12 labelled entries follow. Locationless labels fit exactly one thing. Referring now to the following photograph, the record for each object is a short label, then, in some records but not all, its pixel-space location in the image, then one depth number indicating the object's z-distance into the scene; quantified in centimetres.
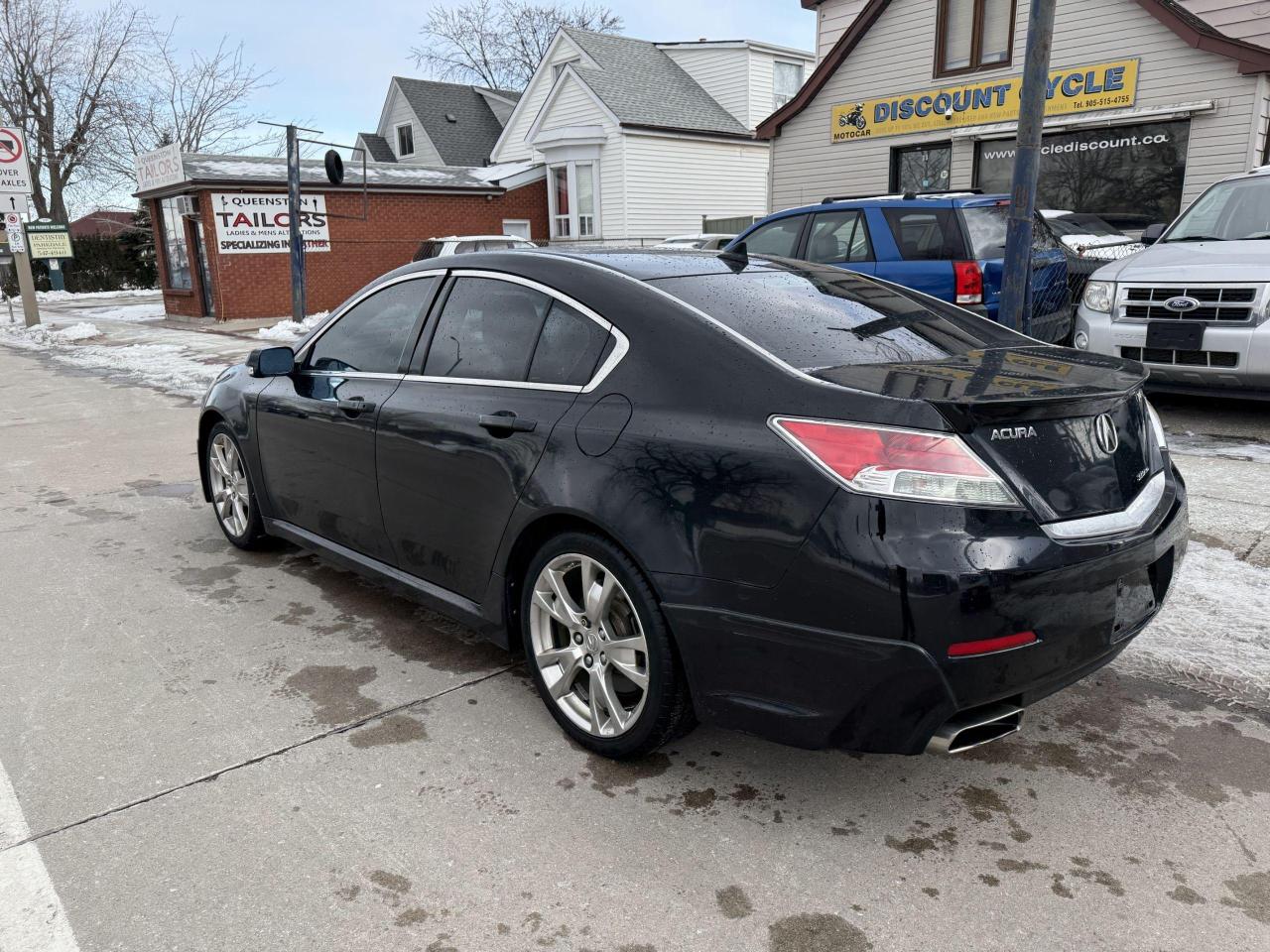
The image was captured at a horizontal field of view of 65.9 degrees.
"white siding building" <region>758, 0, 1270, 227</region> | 1329
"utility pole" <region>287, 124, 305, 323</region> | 1817
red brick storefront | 2123
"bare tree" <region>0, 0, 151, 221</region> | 4131
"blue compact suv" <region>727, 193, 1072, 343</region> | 831
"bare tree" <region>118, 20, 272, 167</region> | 4328
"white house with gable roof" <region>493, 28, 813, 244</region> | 2583
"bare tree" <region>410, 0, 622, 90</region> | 5181
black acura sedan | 242
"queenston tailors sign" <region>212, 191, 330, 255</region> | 2084
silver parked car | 672
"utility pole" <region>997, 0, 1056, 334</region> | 576
